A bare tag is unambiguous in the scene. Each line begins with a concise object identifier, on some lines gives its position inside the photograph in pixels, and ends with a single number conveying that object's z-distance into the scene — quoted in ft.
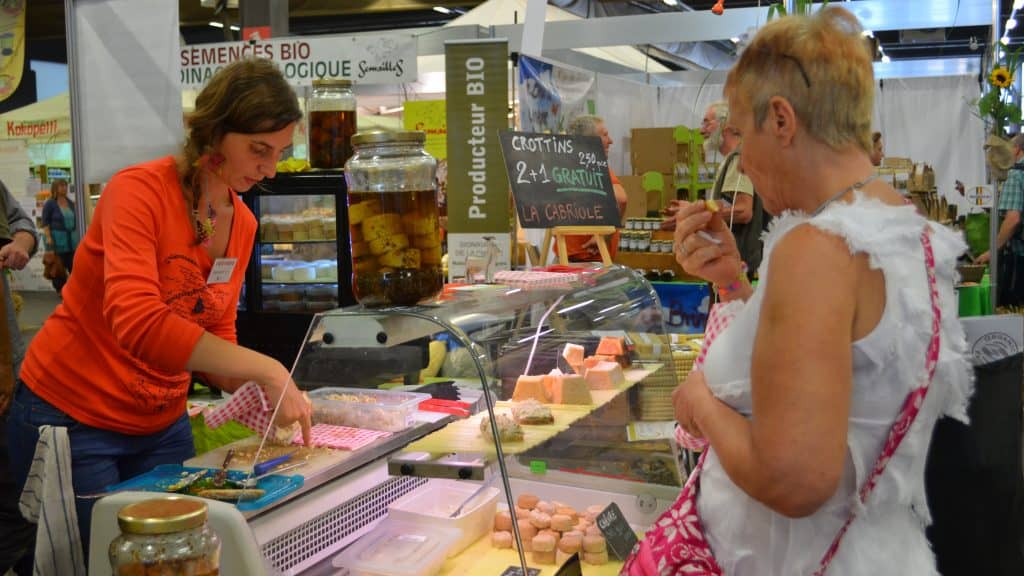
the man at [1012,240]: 30.48
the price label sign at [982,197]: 28.35
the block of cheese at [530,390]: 8.28
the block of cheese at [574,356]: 9.24
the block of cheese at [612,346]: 9.60
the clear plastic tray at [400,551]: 7.61
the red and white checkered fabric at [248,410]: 7.52
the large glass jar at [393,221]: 6.86
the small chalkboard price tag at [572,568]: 7.30
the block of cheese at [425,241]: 7.02
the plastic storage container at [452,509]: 8.30
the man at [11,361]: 14.01
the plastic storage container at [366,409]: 7.67
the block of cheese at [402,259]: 6.86
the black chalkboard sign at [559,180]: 12.77
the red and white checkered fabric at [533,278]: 9.26
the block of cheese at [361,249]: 6.89
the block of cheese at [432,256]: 7.04
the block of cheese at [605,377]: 9.32
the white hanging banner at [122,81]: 11.43
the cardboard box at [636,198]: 33.96
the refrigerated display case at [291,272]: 18.56
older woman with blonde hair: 4.58
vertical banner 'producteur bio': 16.58
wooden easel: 12.96
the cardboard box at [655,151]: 34.30
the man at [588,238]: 18.71
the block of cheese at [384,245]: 6.86
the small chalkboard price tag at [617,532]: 8.21
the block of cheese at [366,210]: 6.88
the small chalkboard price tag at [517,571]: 7.69
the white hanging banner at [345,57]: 23.93
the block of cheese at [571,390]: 8.87
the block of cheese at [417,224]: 6.98
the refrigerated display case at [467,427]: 6.92
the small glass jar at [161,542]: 3.90
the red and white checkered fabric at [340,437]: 7.59
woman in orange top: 7.66
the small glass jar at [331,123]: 14.16
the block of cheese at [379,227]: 6.84
